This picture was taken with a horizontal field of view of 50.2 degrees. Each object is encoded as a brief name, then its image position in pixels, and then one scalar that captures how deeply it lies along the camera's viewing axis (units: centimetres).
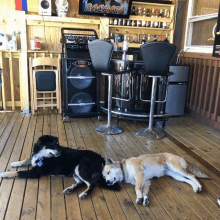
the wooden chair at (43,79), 393
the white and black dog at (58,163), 200
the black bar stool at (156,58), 286
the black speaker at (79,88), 367
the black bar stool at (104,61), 305
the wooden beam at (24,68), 396
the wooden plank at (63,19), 397
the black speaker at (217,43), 353
